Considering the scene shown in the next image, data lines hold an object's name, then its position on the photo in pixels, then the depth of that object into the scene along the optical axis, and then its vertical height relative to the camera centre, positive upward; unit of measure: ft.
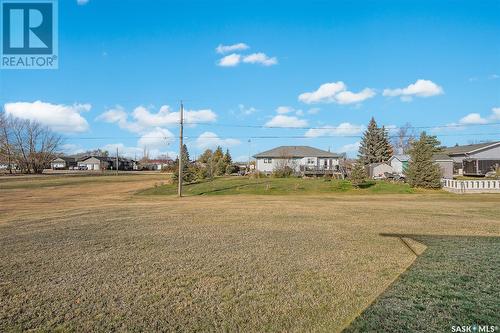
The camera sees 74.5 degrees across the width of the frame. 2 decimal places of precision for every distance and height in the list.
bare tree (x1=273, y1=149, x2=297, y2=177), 150.10 +1.78
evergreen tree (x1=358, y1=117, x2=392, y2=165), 205.57 +14.65
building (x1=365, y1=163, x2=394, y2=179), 151.95 -0.33
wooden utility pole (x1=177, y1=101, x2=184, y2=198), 84.90 +8.12
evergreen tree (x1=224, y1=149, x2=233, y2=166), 231.81 +7.52
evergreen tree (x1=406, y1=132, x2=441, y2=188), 87.61 +0.32
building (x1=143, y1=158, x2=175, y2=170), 385.27 +4.44
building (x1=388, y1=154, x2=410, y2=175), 156.23 +2.98
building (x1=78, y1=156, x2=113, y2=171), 359.46 +6.60
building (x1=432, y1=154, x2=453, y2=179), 125.08 +1.60
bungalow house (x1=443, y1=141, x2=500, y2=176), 141.28 +4.23
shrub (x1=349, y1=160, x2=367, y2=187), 93.66 -2.18
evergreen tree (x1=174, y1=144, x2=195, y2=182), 124.06 -1.94
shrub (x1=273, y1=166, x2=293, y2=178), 148.87 -1.63
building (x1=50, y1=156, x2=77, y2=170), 371.35 +5.62
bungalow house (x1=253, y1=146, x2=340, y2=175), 188.96 +6.27
